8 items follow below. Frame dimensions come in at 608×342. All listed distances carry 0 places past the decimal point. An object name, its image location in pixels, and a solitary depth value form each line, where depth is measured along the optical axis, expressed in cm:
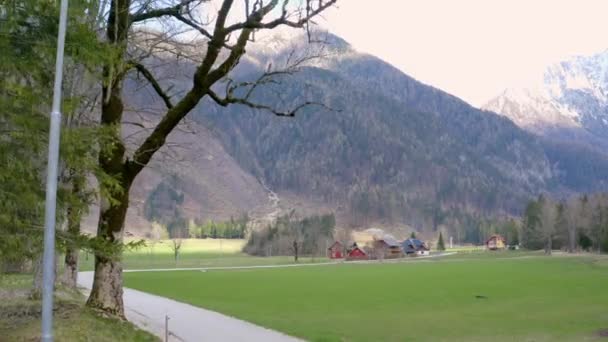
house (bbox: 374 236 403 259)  14827
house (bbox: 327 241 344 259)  15188
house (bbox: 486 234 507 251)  17992
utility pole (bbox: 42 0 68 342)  776
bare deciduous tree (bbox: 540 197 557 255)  13091
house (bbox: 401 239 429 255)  16809
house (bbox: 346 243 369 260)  14649
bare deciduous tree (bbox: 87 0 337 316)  1450
